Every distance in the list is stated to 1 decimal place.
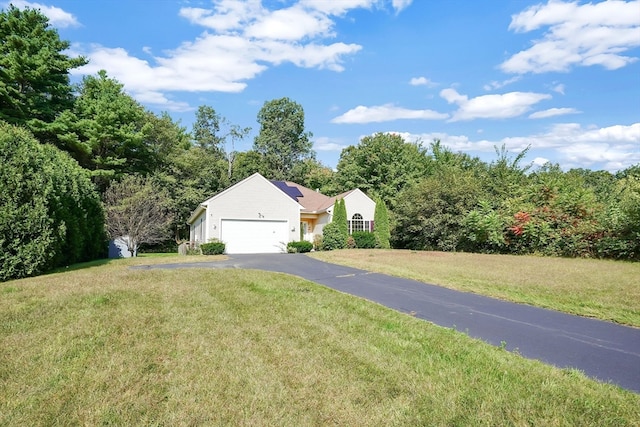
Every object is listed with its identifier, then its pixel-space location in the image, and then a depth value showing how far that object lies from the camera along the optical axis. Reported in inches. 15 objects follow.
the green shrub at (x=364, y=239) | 970.7
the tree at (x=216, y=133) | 1802.4
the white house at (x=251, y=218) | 837.8
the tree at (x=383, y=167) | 1320.1
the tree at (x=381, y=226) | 998.4
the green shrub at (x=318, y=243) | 914.1
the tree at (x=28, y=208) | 382.6
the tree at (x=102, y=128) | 909.2
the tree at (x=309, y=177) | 1692.9
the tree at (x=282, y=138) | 1747.0
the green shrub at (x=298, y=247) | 863.1
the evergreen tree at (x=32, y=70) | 802.2
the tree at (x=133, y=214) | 776.9
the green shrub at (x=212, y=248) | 767.1
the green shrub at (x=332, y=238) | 913.5
